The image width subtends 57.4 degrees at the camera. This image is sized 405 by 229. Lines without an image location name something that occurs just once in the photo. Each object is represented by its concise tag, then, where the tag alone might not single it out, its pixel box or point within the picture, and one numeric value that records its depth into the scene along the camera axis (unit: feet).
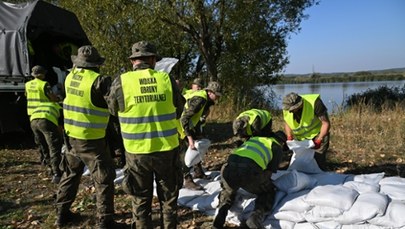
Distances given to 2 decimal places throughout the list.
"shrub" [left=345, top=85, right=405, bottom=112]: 47.15
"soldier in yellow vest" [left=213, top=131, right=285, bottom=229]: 12.23
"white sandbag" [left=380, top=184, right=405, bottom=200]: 11.73
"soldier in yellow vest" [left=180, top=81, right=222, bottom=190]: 15.92
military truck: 25.45
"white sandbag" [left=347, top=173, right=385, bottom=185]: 13.33
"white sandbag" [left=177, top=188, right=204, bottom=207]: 15.21
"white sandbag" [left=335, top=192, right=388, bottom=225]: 10.96
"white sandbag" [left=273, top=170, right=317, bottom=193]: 13.09
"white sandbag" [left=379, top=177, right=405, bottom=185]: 12.85
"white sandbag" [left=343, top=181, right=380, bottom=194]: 12.41
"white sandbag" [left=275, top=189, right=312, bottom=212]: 12.12
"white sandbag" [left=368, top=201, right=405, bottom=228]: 10.55
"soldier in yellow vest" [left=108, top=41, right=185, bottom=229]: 10.59
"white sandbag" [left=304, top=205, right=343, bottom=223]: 11.50
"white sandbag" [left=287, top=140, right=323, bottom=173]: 15.19
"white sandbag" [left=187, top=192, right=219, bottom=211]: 14.17
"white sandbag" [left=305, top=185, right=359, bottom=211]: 11.56
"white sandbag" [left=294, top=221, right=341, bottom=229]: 11.41
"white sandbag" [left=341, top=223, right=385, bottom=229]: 10.86
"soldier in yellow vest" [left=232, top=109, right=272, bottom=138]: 13.43
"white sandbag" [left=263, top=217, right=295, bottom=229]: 12.05
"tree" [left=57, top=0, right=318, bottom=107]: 38.50
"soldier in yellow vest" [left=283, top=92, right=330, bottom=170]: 15.74
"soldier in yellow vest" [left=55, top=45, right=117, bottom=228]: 12.42
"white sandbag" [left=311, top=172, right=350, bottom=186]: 13.62
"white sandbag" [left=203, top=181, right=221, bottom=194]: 15.55
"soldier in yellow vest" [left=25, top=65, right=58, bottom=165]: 19.07
